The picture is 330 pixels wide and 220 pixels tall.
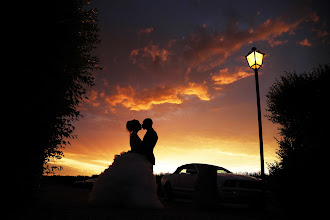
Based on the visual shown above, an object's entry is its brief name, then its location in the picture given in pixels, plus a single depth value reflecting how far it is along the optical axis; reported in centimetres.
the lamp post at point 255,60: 1165
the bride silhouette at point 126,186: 631
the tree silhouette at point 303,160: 576
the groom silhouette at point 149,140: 696
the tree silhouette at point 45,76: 739
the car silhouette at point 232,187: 916
